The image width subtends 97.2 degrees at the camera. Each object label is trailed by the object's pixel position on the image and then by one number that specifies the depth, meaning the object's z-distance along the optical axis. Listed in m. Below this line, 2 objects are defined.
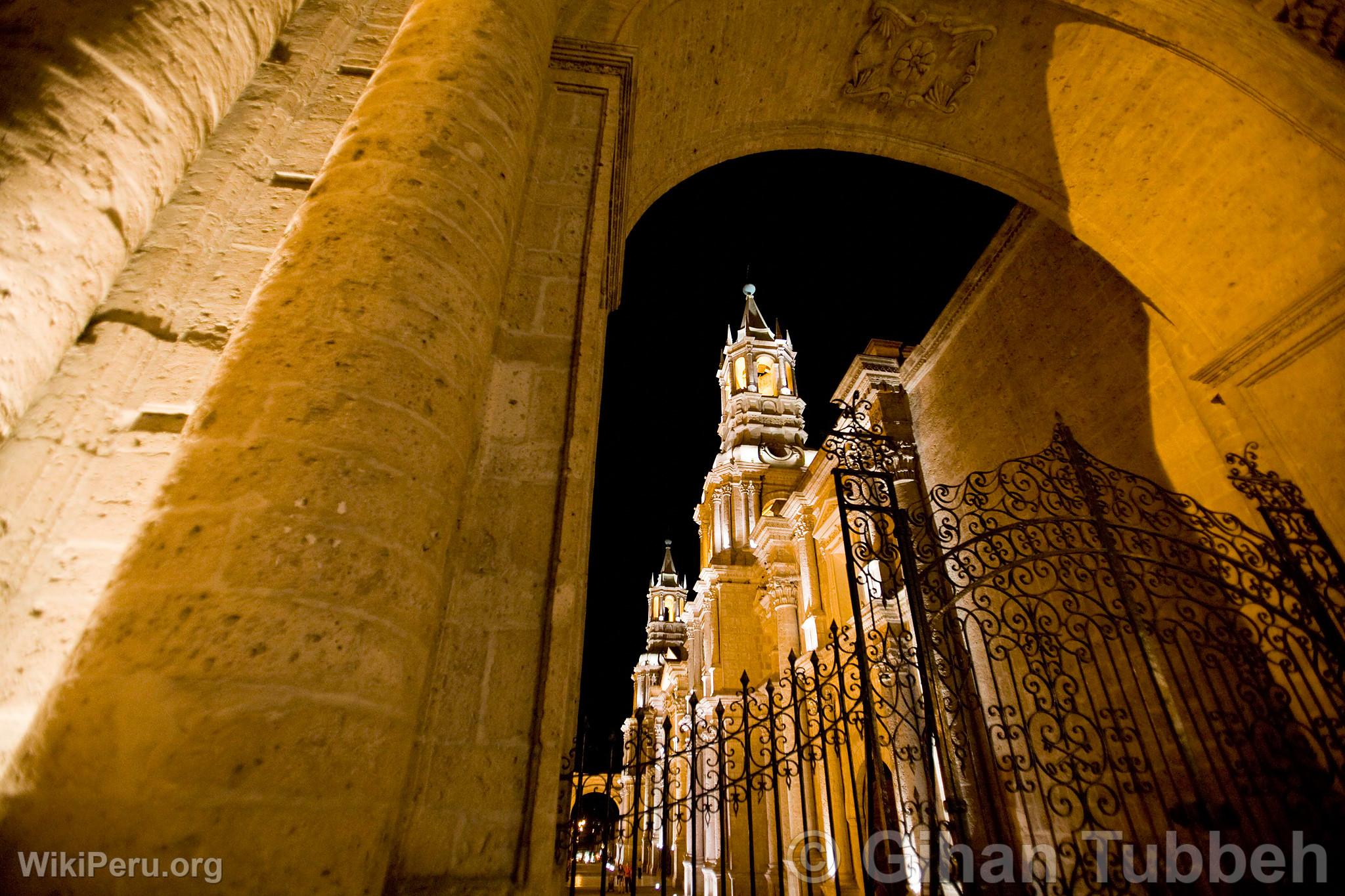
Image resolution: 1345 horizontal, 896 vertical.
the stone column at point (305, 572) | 1.13
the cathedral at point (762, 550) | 12.62
